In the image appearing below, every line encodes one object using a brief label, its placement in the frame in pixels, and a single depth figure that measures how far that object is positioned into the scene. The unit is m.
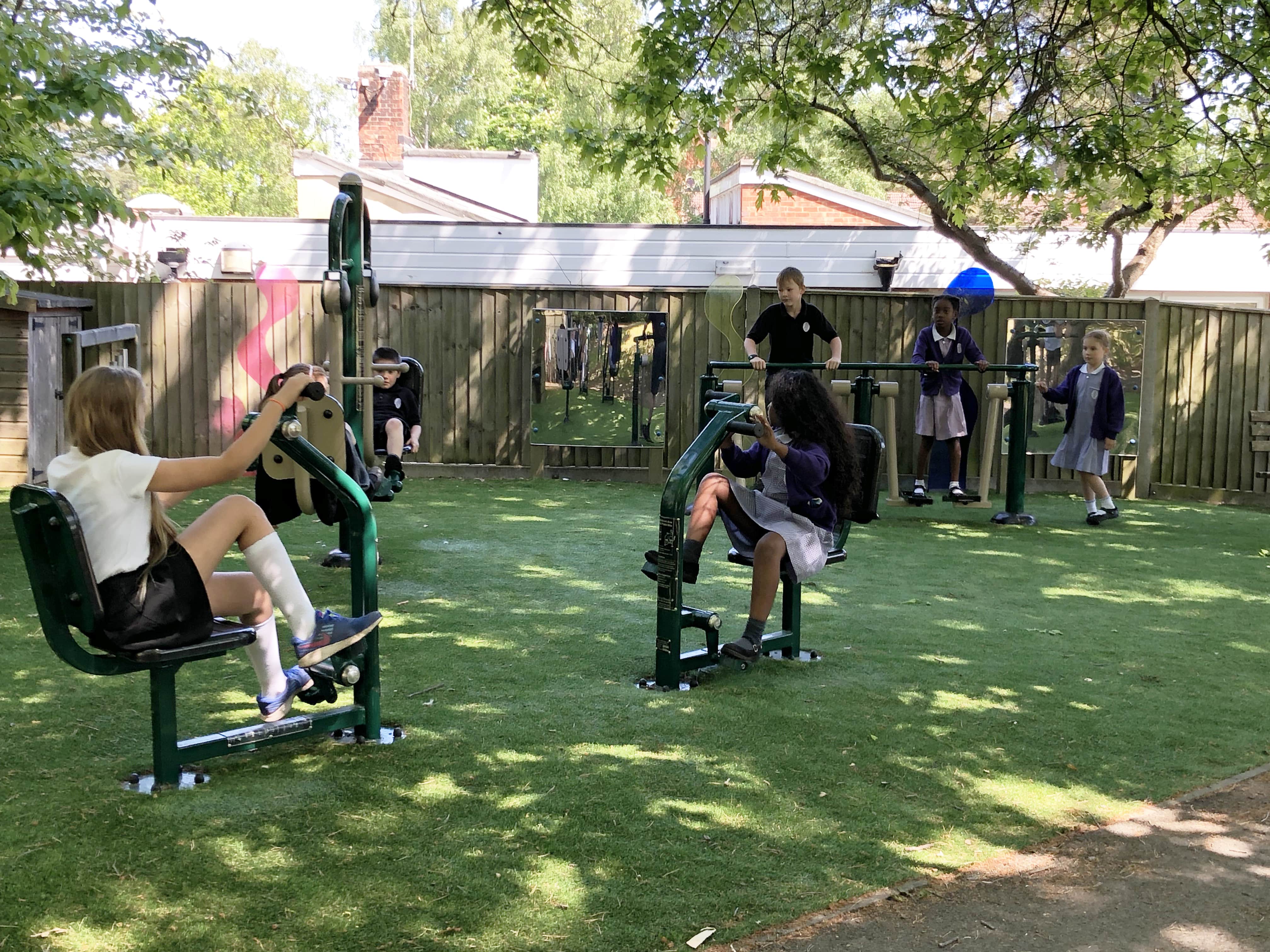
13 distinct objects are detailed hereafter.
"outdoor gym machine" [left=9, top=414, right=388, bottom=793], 3.46
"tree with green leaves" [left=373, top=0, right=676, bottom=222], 48.16
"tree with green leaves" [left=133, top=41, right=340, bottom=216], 31.62
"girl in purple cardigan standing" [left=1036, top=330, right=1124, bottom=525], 10.58
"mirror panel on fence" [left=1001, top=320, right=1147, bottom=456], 12.16
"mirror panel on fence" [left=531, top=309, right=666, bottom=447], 12.29
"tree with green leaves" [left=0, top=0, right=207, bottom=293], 6.79
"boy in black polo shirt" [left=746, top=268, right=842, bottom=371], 9.36
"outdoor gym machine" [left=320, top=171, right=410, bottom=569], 5.98
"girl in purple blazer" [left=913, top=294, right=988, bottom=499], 10.59
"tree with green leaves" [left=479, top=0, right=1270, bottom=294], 8.55
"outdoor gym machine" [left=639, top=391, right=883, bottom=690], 5.03
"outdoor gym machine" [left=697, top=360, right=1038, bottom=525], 9.91
